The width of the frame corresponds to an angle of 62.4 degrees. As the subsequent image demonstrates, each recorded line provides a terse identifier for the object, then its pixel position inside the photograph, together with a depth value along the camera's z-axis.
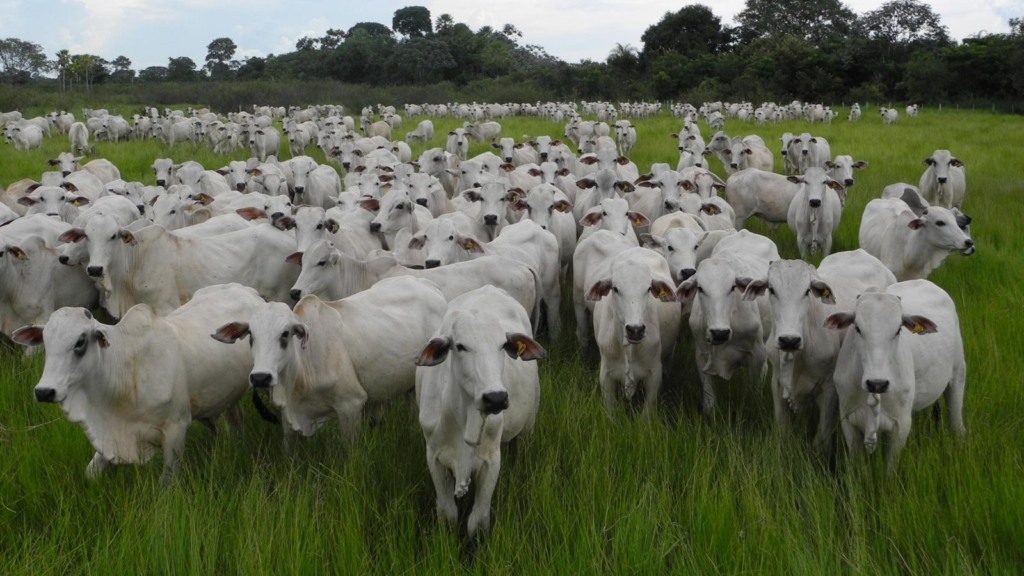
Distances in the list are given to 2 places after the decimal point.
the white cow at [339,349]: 5.07
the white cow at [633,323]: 6.08
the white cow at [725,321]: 6.04
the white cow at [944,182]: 12.77
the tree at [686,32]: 60.75
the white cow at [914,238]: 8.55
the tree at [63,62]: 65.00
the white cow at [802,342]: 5.48
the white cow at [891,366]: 4.81
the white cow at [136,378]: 4.76
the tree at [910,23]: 53.12
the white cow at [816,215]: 11.02
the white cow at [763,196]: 12.98
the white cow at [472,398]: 4.16
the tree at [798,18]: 65.62
